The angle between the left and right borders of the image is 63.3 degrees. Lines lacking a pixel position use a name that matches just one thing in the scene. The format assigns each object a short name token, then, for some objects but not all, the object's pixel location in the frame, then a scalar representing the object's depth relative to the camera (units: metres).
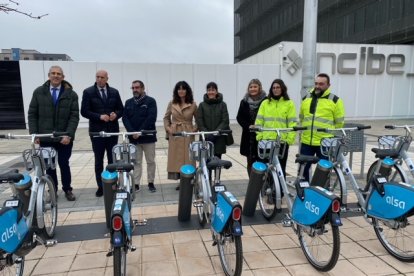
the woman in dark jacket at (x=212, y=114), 4.90
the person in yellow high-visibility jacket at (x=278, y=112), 4.32
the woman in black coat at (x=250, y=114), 4.70
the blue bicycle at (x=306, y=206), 2.74
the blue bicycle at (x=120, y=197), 2.40
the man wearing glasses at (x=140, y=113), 5.02
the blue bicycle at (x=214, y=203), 2.63
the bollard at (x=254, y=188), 3.98
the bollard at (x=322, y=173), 3.86
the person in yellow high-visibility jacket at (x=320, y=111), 4.27
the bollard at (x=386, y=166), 3.79
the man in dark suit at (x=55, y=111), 4.48
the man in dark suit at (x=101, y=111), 4.78
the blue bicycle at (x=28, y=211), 2.33
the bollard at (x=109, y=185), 3.41
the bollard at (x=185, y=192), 3.88
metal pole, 7.36
